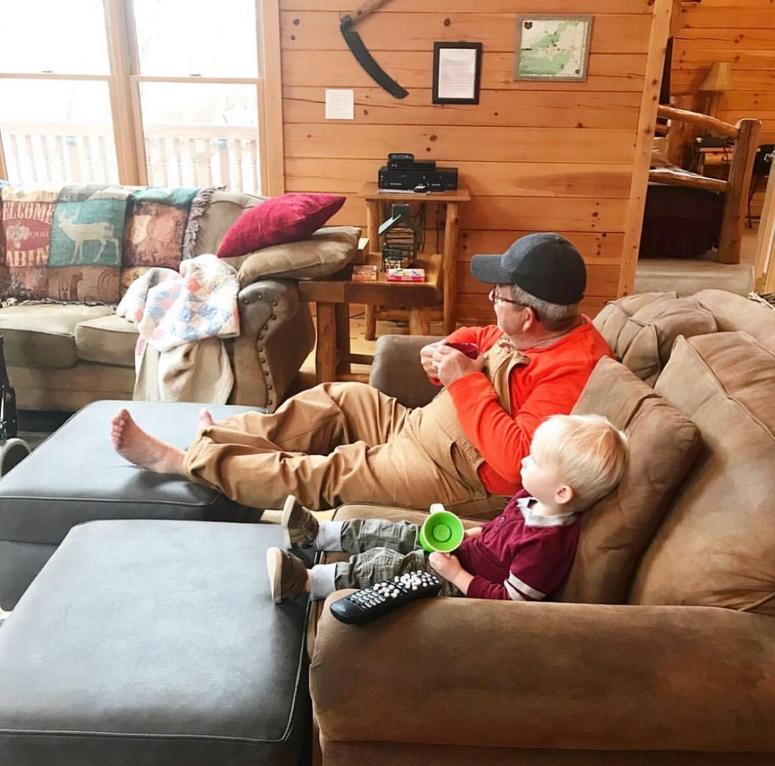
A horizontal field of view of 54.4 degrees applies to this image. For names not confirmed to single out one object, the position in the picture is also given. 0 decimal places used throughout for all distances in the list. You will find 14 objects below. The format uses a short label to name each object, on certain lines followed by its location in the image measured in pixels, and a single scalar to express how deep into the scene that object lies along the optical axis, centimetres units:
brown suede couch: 102
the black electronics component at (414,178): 377
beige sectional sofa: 272
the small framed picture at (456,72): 379
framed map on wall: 372
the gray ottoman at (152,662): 112
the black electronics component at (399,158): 380
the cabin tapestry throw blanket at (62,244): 322
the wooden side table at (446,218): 368
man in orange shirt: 164
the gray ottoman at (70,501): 172
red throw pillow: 292
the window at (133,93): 404
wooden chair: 554
